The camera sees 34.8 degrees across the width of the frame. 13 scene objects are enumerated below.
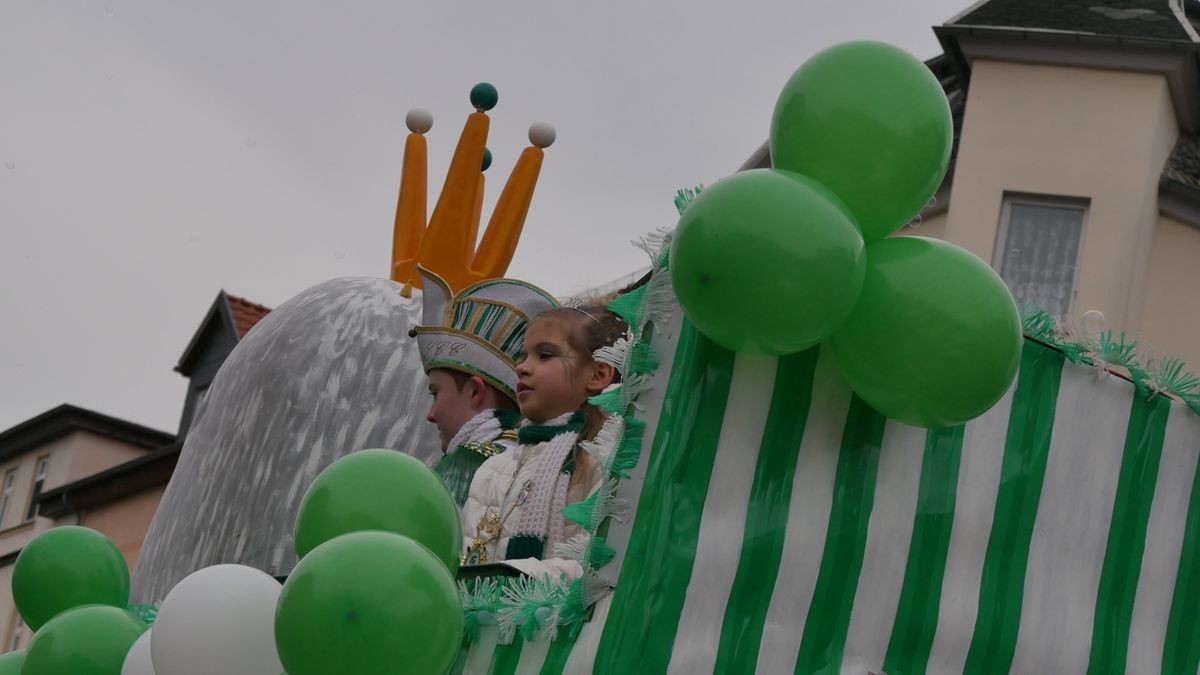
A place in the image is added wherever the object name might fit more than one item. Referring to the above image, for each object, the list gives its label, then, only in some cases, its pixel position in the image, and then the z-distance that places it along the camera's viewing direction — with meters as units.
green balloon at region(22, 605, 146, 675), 4.04
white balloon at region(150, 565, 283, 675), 3.47
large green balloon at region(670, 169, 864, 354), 2.98
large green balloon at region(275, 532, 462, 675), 3.03
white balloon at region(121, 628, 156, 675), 3.79
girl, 4.02
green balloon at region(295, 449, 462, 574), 3.46
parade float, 3.06
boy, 4.93
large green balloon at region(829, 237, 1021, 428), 3.09
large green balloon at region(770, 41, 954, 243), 3.16
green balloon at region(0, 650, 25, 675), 4.39
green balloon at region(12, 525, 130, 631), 4.57
